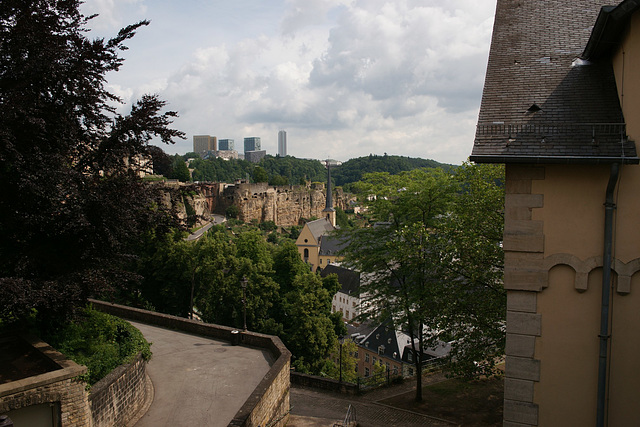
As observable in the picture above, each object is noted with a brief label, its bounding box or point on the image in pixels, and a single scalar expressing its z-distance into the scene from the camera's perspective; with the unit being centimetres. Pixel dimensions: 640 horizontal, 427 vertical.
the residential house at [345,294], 6000
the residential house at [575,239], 564
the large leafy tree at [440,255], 1222
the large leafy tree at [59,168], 932
